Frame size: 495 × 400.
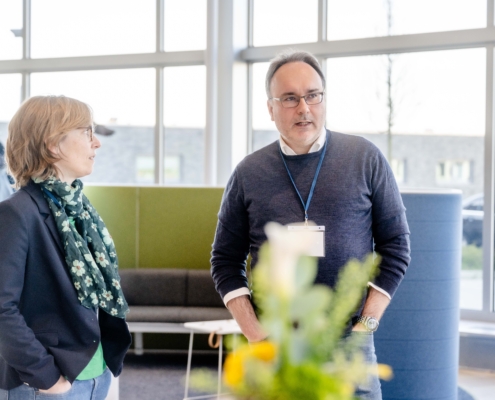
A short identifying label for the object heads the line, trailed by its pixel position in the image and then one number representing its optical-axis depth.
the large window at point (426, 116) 5.62
